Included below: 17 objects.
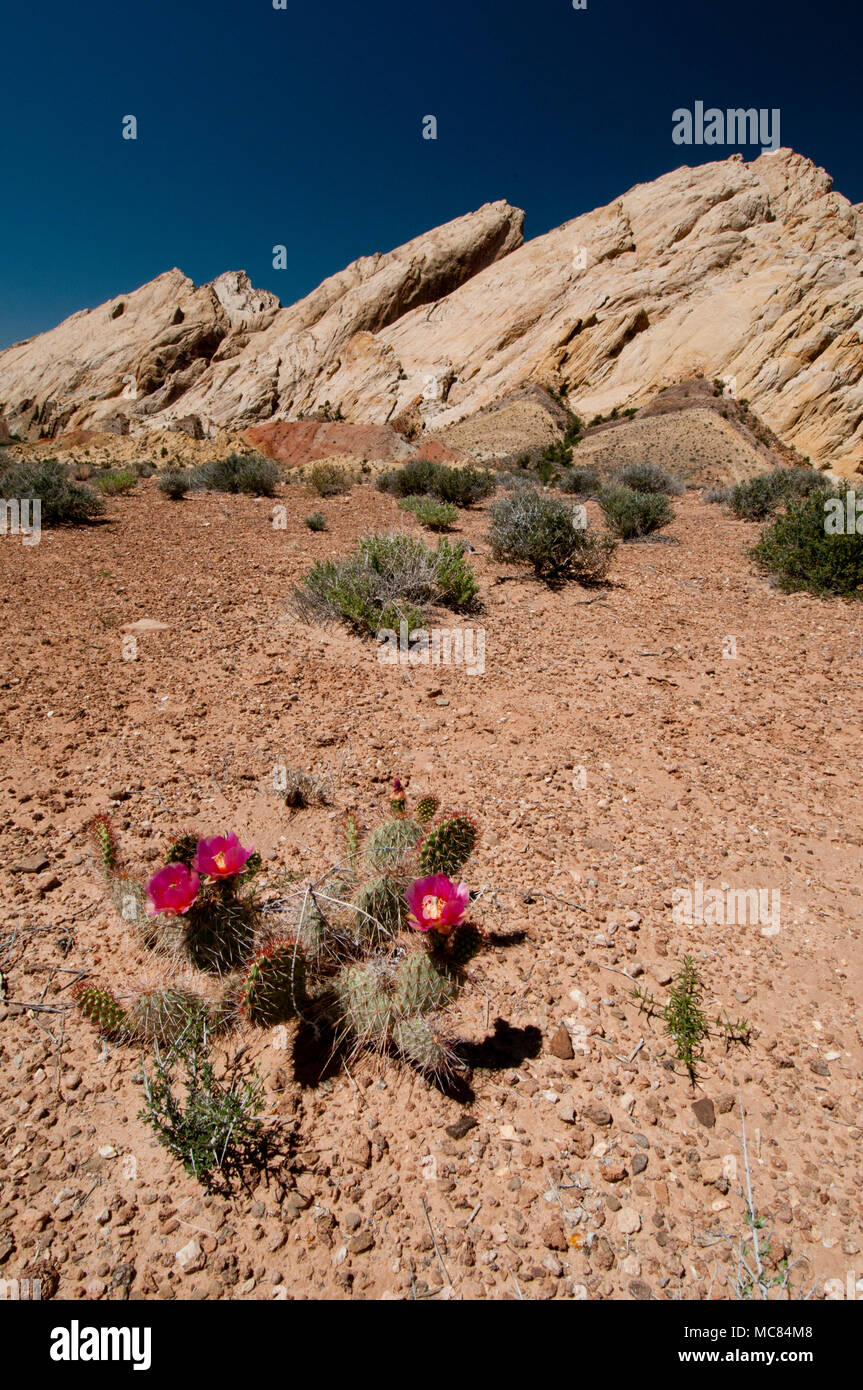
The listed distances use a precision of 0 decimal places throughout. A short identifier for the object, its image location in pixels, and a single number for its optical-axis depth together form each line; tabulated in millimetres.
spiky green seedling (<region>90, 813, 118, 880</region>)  2143
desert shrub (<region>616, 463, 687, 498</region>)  14266
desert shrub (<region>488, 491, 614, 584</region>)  7098
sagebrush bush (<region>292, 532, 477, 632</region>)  5388
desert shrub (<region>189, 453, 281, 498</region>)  12172
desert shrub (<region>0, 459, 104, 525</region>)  8641
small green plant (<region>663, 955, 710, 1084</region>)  2024
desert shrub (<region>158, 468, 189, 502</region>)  11016
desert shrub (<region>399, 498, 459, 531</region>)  9141
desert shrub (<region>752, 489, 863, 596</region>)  6461
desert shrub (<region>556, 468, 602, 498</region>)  14586
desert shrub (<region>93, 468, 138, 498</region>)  11164
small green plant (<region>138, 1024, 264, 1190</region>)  1629
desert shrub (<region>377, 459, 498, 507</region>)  12086
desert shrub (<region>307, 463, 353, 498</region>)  12734
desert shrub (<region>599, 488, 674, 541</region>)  9250
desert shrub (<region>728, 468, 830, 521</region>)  10750
